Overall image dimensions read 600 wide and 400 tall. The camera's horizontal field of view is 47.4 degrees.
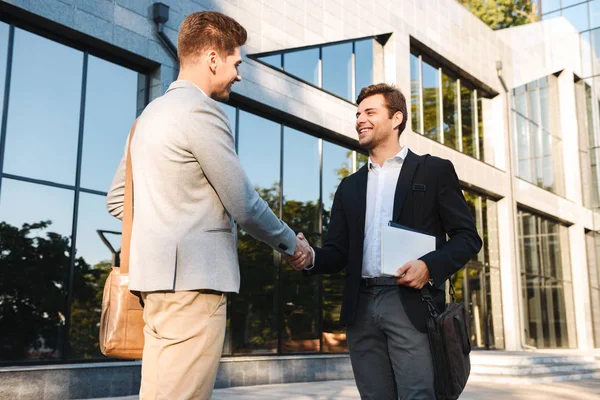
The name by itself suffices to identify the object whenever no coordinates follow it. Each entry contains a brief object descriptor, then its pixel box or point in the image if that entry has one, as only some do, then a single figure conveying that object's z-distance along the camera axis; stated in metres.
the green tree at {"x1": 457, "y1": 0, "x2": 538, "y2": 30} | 33.56
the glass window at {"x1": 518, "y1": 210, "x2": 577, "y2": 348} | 21.40
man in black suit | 2.97
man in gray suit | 2.30
